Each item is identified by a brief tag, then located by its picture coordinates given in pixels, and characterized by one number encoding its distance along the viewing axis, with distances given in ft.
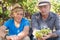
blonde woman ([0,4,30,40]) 5.60
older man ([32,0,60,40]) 5.55
